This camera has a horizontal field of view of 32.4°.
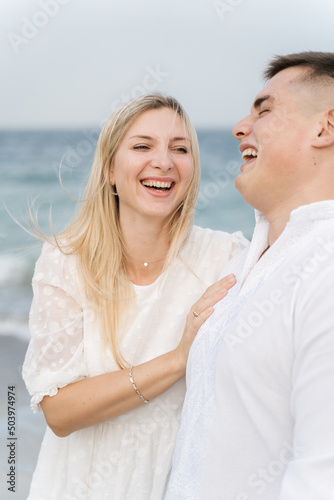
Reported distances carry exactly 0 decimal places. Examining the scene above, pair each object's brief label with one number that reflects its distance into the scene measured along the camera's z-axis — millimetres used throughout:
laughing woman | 2053
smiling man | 1188
